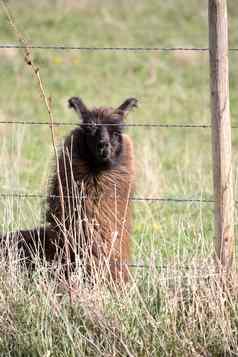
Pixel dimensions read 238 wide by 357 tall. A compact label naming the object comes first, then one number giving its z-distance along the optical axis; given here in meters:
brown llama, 13.21
